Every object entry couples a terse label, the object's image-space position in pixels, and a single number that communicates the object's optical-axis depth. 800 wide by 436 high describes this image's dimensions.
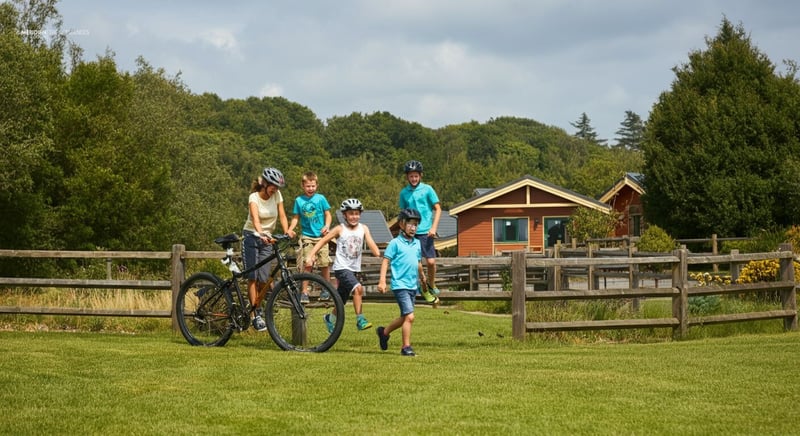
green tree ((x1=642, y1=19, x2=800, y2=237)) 41.47
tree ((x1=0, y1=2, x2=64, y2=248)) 33.38
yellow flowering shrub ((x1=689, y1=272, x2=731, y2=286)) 18.56
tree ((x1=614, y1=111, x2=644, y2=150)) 185.75
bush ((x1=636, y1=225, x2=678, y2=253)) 35.78
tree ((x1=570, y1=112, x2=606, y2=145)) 193.50
